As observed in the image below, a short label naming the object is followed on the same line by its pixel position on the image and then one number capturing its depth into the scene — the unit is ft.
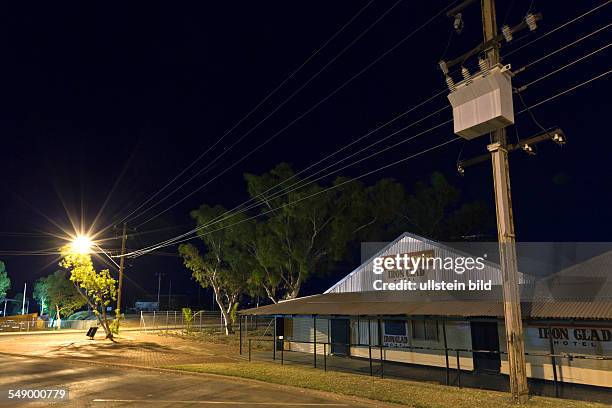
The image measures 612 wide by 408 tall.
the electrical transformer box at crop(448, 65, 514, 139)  37.35
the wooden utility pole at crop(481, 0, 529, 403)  35.68
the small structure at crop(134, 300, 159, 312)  295.79
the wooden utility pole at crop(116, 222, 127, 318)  104.77
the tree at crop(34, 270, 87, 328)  201.77
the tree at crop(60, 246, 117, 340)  95.40
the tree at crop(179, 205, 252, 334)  120.88
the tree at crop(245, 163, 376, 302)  104.27
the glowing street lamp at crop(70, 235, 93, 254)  94.89
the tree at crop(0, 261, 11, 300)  207.10
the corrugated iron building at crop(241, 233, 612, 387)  44.24
